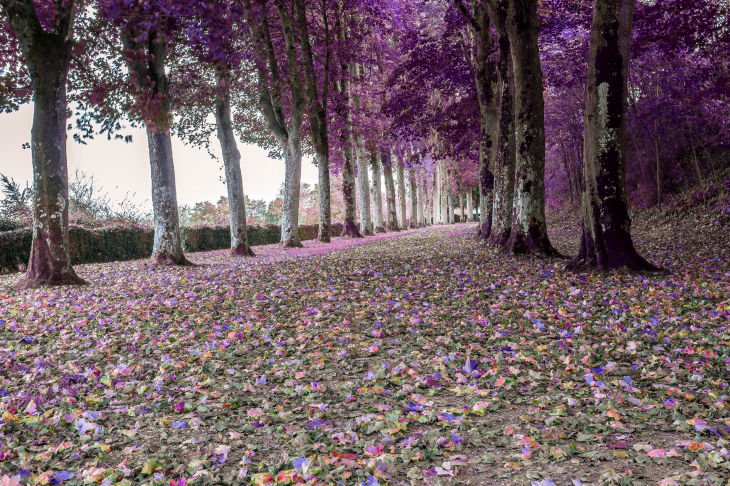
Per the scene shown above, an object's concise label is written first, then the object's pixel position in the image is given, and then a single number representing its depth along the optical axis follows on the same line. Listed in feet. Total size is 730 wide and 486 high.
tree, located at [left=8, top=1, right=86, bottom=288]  28.91
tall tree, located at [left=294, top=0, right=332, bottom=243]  58.34
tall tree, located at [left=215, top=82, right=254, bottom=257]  48.83
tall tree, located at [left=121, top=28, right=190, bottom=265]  37.11
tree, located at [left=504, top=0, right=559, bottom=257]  31.91
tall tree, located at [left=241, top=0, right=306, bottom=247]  52.60
